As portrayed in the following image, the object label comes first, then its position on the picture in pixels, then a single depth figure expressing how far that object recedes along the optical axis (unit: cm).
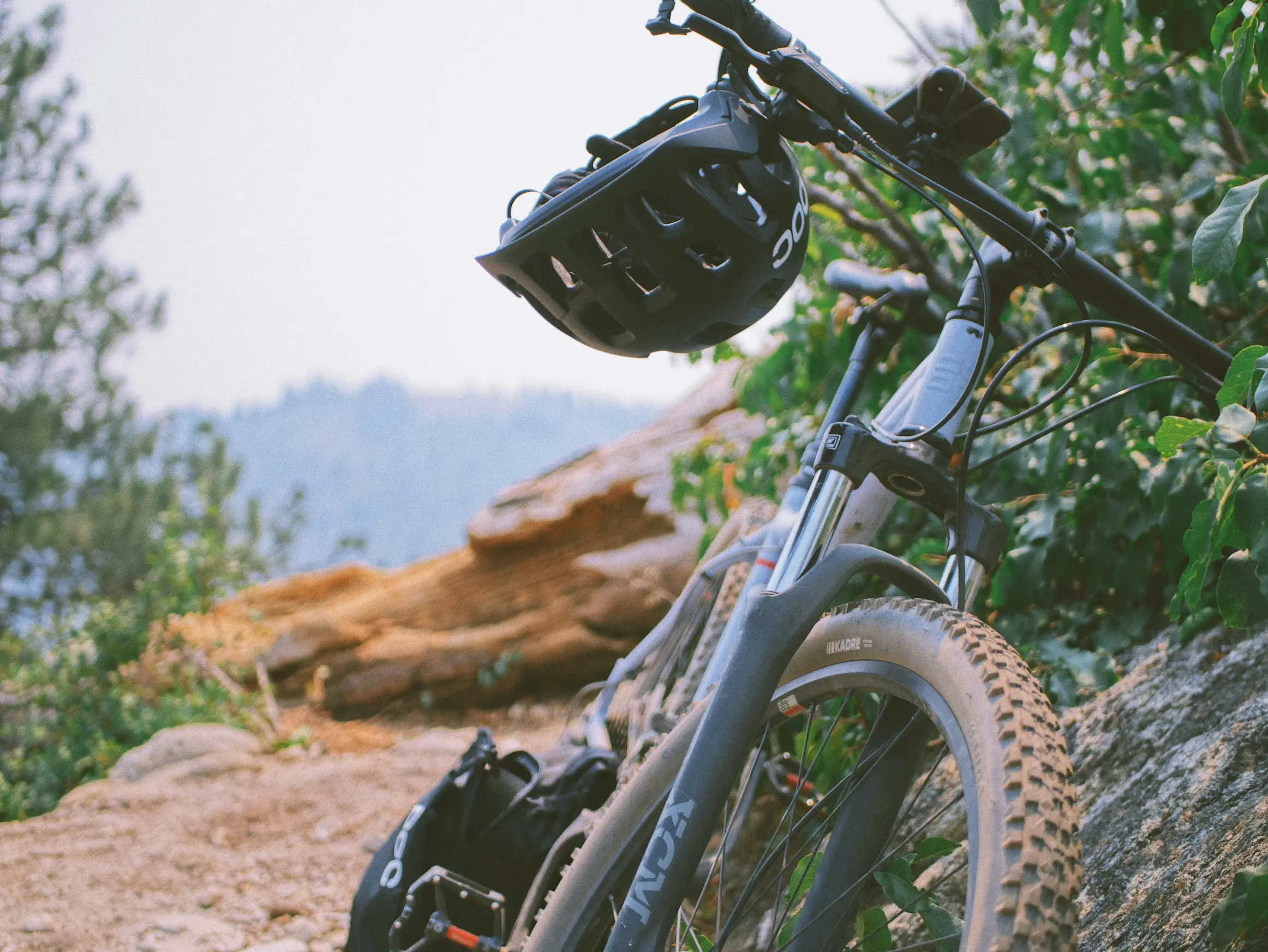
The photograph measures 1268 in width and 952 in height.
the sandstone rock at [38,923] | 257
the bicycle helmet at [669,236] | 119
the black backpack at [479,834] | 183
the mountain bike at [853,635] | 96
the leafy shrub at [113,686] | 502
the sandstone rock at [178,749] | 439
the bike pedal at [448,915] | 173
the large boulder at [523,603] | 599
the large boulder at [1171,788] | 131
